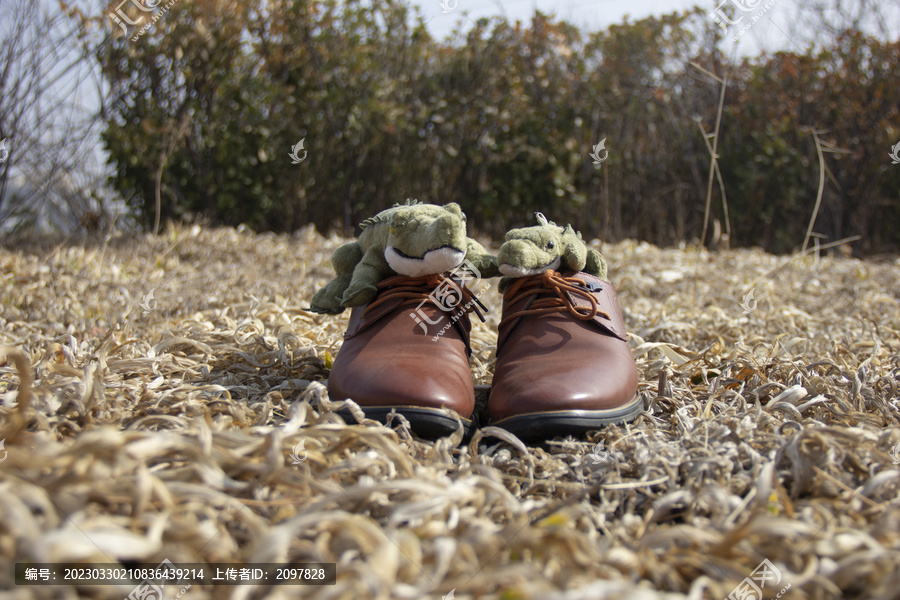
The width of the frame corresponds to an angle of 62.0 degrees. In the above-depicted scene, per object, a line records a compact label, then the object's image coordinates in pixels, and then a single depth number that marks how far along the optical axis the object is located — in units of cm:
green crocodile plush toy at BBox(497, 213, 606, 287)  55
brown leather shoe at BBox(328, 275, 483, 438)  49
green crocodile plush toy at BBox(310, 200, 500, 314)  54
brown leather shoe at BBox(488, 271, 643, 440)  49
